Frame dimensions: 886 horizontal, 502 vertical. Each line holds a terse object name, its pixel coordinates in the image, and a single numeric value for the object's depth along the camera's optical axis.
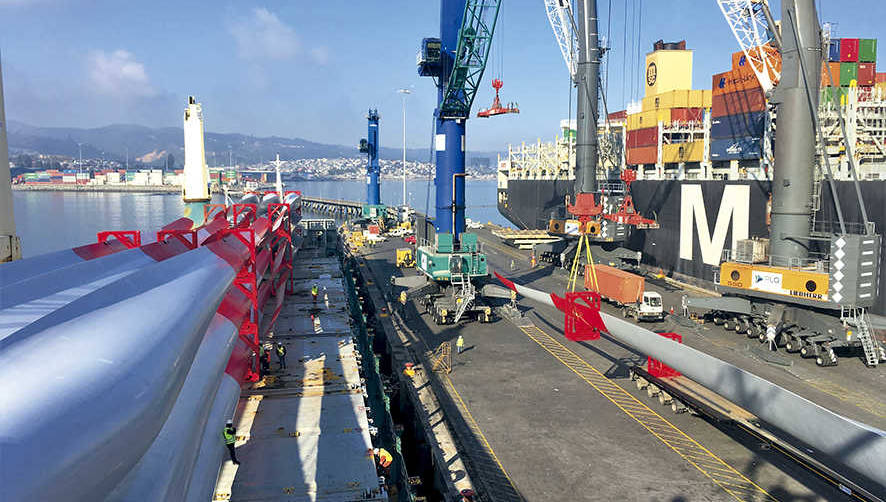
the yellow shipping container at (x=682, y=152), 54.40
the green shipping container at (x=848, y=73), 44.80
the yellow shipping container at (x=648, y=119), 61.47
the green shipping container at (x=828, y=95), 41.24
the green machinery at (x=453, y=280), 39.47
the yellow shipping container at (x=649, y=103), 64.31
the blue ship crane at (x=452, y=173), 40.03
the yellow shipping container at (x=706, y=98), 62.62
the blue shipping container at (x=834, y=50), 45.31
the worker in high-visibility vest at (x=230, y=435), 13.81
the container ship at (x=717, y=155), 40.12
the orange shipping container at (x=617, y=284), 39.84
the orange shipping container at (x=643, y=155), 61.03
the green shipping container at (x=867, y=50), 45.06
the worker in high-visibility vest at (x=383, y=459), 16.41
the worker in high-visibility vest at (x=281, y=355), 21.98
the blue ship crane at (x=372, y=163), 107.94
